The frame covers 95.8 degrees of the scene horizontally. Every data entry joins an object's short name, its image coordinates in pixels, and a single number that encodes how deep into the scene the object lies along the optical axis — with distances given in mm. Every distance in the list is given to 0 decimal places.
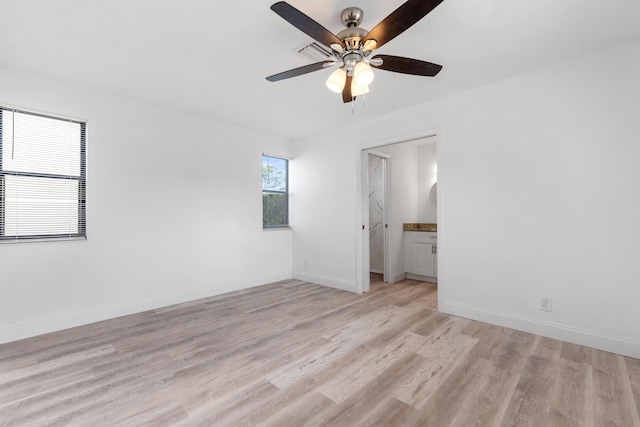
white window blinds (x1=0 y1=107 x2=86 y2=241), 2738
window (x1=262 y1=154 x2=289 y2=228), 4926
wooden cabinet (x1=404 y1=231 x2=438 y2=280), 4871
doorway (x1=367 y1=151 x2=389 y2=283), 5492
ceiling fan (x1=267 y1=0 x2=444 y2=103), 1546
